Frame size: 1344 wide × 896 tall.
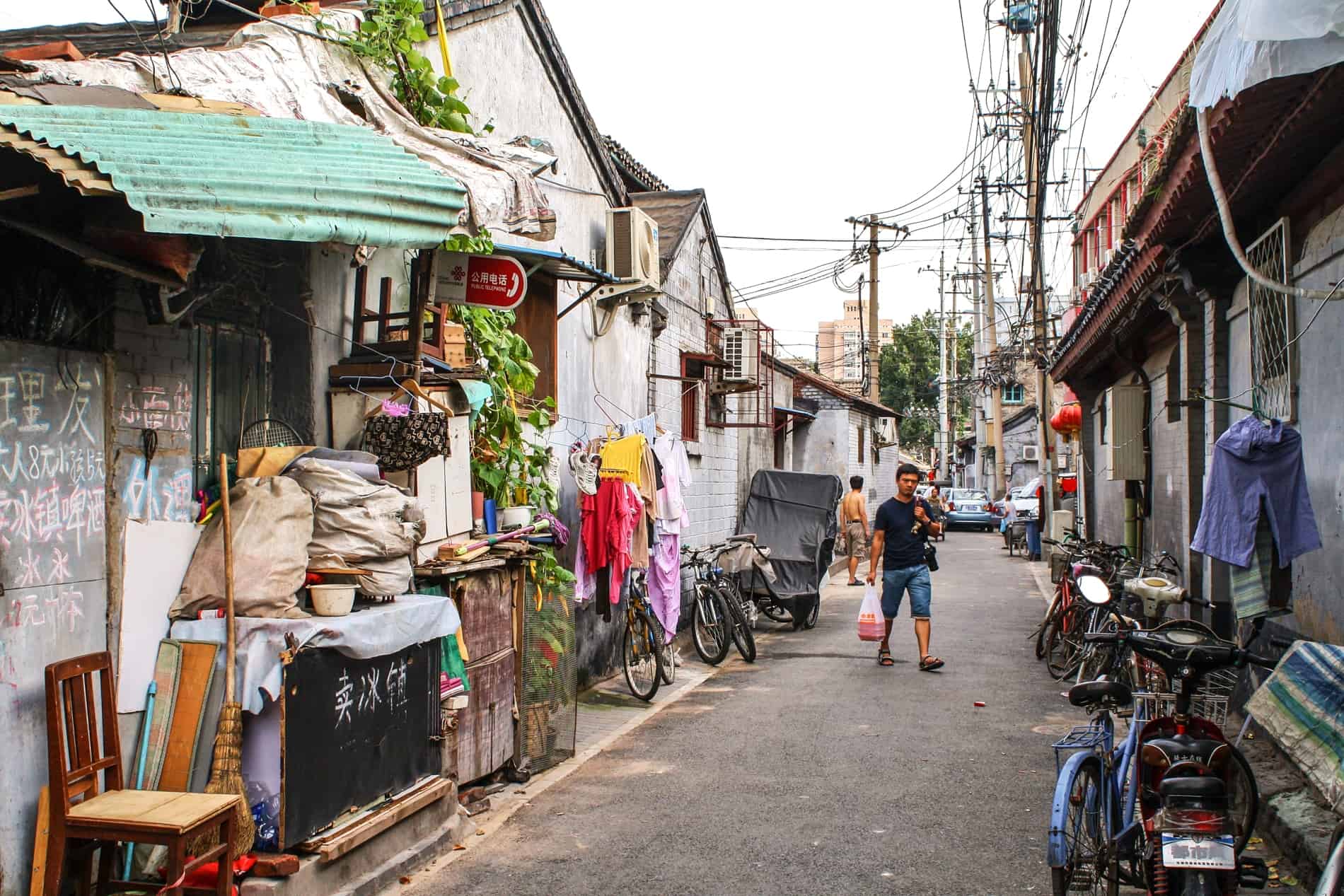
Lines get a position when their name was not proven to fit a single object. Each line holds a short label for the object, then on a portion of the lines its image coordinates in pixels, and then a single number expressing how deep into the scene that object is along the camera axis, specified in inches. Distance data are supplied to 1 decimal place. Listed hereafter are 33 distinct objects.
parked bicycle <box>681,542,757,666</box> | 472.4
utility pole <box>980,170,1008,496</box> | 1344.7
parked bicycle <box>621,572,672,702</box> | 396.2
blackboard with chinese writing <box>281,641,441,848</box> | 193.2
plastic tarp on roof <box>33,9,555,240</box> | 221.9
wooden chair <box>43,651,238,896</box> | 163.8
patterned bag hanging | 239.6
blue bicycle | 173.0
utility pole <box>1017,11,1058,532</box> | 718.4
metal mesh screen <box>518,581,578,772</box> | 299.7
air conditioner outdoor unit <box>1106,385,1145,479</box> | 526.9
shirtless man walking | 812.6
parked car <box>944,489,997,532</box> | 1675.7
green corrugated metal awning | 151.1
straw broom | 181.5
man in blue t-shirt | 435.2
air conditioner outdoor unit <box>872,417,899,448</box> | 1428.4
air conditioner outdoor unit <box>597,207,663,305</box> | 444.1
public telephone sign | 278.1
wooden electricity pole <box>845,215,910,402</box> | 1268.5
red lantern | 845.2
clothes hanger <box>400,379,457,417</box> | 247.9
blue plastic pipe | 187.6
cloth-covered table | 188.2
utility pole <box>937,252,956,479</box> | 1858.1
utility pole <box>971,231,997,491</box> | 1738.9
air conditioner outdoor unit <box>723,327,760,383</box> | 636.7
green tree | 2170.3
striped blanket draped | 196.5
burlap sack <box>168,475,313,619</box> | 196.7
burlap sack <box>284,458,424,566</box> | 215.9
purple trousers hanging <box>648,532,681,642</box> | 429.7
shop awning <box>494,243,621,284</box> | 314.2
